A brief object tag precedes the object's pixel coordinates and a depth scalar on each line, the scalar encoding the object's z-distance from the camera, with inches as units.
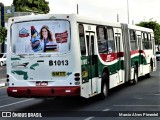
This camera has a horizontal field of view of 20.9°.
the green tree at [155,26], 4335.6
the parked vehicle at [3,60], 2217.0
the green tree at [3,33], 2689.5
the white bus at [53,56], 544.1
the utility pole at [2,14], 3192.2
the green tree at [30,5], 3265.7
